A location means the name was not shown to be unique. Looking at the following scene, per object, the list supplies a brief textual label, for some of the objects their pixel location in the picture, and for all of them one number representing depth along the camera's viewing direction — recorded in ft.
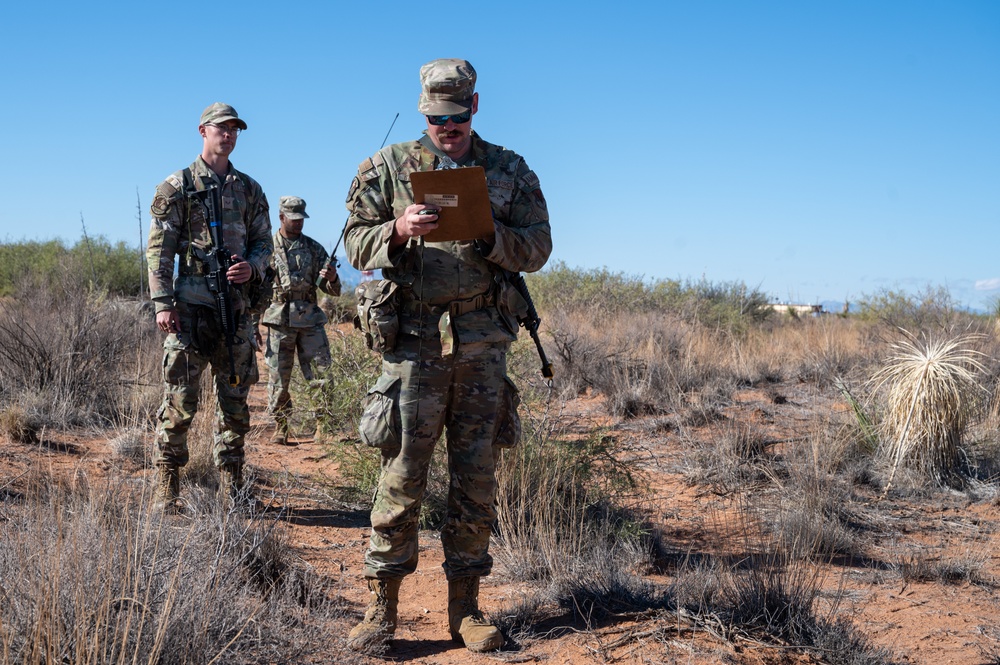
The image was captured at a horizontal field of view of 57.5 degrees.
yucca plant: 22.29
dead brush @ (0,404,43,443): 23.93
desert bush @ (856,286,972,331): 39.17
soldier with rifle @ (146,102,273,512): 17.75
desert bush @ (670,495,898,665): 12.15
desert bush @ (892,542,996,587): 16.63
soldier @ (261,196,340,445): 29.73
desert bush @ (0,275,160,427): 26.94
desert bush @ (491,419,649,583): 15.40
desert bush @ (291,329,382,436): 21.42
